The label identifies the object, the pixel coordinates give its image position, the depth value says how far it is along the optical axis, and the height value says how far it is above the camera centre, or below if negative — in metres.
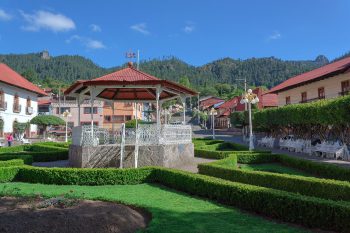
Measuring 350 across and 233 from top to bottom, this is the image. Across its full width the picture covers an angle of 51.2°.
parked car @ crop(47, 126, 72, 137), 59.33 +1.05
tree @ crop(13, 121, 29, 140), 41.12 +1.05
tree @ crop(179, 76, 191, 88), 126.47 +19.40
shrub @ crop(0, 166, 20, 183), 14.30 -1.42
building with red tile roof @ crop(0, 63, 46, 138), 39.25 +4.38
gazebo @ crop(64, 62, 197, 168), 16.19 -0.19
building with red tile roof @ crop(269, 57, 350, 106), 29.02 +4.82
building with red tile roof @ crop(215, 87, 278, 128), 59.44 +5.81
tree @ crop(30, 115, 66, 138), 40.81 +1.93
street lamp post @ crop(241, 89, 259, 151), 27.08 +2.93
